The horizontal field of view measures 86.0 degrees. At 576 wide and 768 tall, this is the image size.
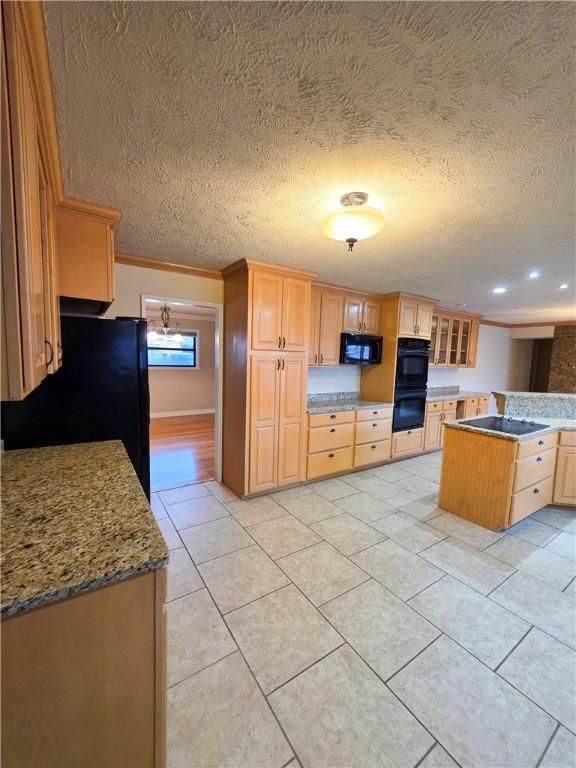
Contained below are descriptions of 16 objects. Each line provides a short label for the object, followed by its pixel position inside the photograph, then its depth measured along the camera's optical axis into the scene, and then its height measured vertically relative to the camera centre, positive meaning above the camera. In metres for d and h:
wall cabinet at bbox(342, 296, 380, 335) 4.02 +0.57
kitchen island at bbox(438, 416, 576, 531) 2.65 -0.98
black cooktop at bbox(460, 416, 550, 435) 2.84 -0.61
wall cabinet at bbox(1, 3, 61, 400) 0.71 +0.33
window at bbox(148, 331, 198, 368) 6.86 +0.04
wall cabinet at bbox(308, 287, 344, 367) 3.73 +0.36
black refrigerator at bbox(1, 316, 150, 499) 1.83 -0.31
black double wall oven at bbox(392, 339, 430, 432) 4.26 -0.35
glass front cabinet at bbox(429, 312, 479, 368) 5.11 +0.35
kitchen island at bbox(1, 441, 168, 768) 0.70 -0.72
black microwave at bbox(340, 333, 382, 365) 3.96 +0.11
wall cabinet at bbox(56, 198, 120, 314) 1.77 +0.58
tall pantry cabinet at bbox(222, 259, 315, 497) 3.03 -0.20
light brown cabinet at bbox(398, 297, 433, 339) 4.18 +0.57
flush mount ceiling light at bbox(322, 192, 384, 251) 1.62 +0.73
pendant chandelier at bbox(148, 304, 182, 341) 6.59 +0.49
